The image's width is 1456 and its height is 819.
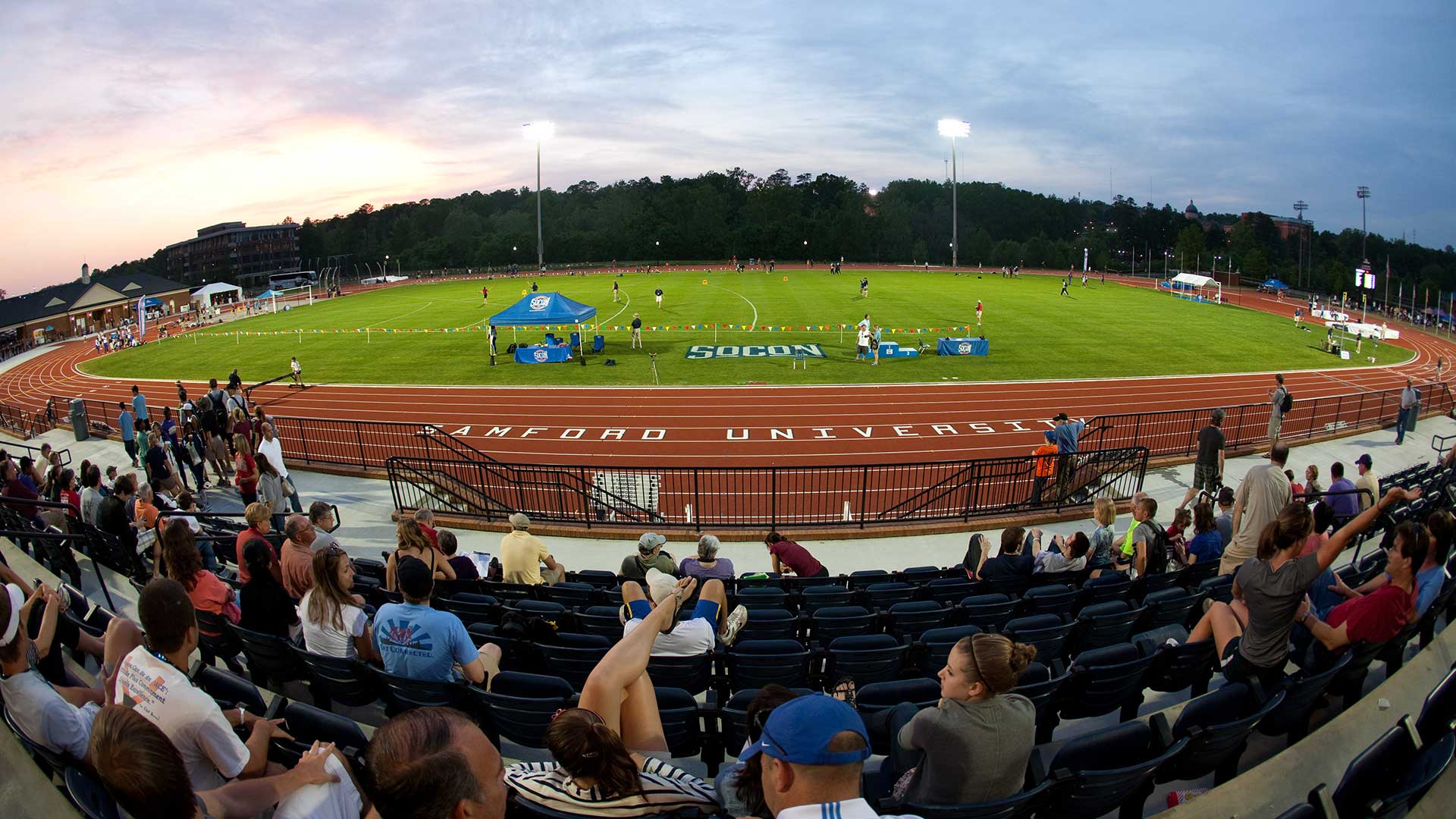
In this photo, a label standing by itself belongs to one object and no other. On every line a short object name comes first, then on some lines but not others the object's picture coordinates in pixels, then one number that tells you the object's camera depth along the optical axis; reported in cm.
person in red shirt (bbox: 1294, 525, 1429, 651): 531
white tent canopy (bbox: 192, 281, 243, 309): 6625
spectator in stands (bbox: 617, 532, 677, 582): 799
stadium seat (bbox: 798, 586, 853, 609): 799
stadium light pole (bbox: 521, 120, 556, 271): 7425
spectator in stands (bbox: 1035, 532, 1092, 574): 866
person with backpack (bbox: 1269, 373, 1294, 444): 1812
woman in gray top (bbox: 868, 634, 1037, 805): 365
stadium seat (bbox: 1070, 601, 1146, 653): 681
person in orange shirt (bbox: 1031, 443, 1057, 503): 1442
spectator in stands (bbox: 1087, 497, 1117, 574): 888
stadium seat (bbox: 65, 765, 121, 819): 338
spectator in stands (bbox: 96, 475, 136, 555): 931
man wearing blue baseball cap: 248
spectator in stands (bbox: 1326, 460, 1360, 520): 1084
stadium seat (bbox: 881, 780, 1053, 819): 353
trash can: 2273
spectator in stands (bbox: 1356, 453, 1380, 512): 1057
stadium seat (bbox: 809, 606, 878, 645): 702
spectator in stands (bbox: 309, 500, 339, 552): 852
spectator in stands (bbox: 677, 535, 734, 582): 801
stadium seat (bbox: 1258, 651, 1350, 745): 483
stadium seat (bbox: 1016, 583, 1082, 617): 763
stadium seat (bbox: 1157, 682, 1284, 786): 431
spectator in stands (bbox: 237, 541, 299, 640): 654
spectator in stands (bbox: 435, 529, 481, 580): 841
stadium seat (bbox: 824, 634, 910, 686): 606
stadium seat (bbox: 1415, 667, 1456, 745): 425
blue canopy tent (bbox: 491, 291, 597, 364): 3344
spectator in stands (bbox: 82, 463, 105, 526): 1095
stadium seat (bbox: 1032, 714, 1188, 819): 391
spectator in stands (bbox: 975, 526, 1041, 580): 839
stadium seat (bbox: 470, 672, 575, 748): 491
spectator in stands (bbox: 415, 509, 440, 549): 898
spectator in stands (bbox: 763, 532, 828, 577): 952
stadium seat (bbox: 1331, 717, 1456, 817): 374
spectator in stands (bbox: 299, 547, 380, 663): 577
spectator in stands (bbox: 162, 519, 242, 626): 607
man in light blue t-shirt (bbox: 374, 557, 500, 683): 520
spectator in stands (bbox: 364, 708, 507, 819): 240
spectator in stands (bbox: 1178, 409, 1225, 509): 1440
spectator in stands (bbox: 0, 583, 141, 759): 399
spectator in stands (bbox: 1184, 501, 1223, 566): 891
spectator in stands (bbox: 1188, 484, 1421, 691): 513
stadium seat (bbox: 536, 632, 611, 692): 603
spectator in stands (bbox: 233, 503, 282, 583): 756
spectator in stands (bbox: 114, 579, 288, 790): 389
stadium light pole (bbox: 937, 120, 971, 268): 8131
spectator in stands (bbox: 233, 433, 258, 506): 1392
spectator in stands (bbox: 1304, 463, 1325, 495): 1199
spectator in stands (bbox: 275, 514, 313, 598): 722
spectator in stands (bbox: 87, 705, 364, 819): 280
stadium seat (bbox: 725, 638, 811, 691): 587
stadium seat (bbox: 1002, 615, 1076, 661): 651
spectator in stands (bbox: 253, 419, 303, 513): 1335
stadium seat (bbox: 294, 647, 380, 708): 557
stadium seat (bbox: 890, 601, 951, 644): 716
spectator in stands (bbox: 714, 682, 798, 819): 288
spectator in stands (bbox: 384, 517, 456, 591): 729
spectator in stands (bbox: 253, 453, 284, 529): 1331
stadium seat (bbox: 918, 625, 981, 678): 634
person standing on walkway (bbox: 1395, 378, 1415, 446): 2039
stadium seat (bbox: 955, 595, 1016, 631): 729
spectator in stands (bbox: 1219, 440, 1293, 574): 811
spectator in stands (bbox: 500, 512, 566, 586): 869
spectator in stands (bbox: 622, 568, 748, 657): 576
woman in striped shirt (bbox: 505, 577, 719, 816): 275
